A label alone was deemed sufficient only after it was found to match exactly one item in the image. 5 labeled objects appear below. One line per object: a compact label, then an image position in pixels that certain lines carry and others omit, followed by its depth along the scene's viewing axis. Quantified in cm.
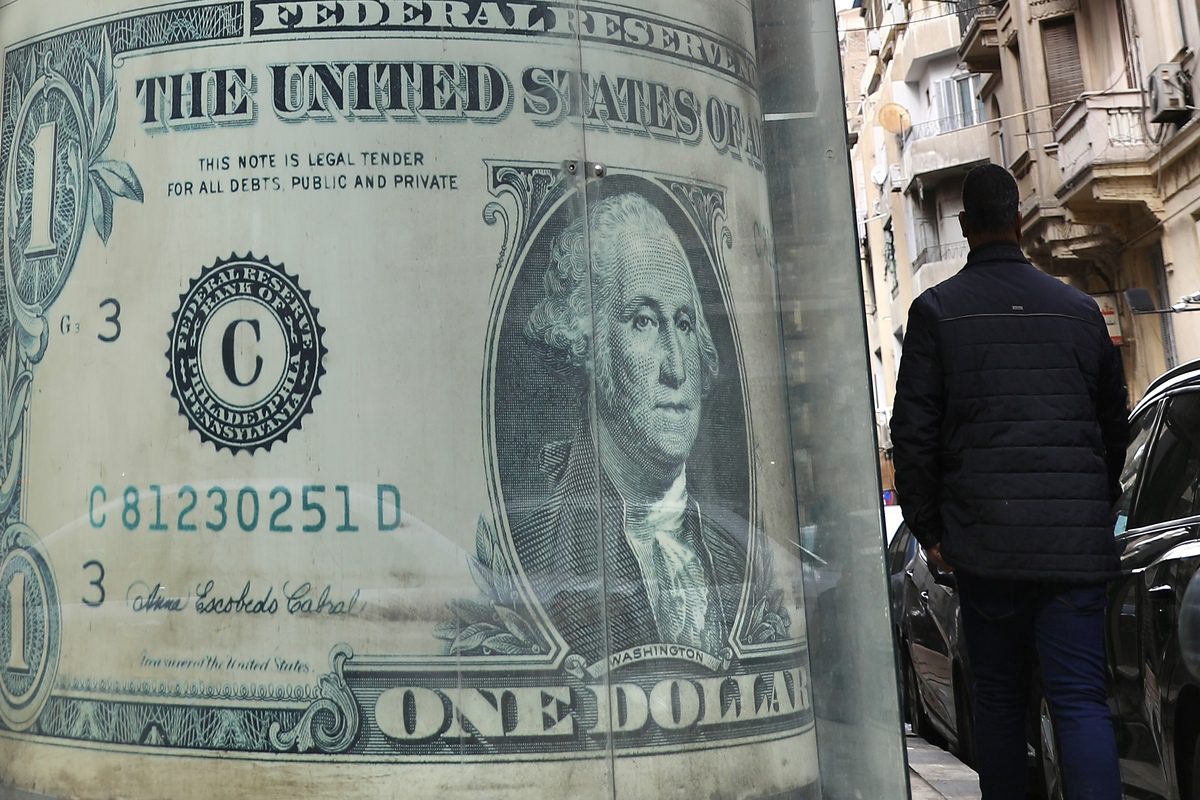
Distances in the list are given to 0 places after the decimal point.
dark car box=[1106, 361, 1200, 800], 411
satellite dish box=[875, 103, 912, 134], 3192
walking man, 358
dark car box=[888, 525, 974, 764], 728
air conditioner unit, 1814
